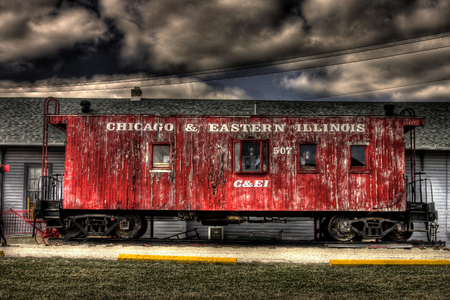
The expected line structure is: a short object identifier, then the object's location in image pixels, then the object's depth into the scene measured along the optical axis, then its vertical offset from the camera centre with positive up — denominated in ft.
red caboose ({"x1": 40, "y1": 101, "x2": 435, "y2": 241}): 32.53 +0.56
